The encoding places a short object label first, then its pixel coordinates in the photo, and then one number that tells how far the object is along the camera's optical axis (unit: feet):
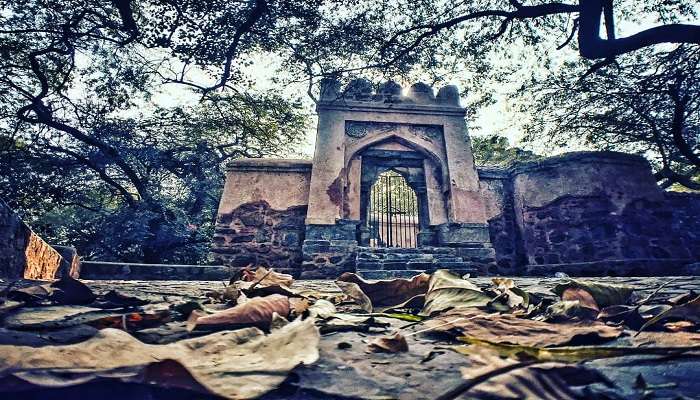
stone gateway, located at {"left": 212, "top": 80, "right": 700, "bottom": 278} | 19.97
